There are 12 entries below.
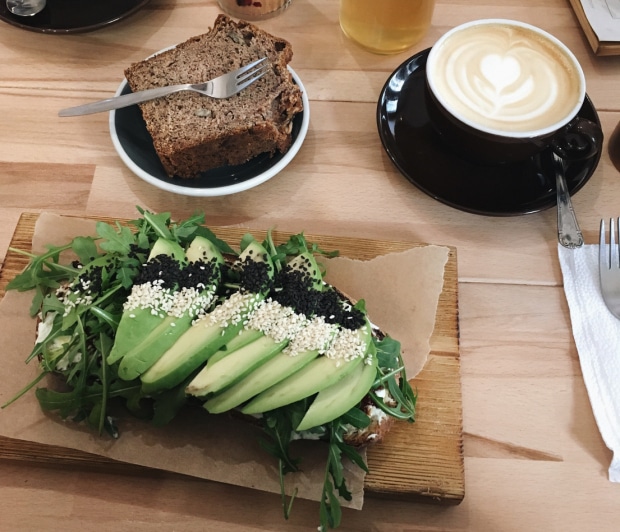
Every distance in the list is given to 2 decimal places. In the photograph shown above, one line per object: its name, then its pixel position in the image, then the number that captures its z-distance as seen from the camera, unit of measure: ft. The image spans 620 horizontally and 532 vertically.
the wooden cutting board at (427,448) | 1.31
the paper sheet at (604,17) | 1.83
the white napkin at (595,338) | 1.37
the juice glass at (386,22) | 1.74
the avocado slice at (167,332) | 1.22
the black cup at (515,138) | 1.47
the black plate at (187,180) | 1.55
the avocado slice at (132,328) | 1.23
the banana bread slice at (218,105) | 1.55
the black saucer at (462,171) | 1.56
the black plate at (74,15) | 1.79
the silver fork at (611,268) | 1.47
